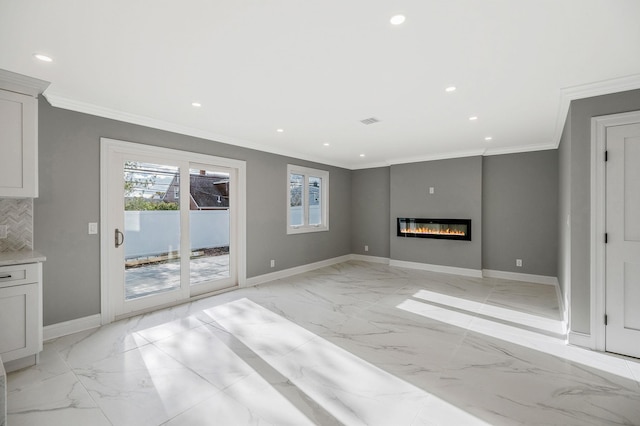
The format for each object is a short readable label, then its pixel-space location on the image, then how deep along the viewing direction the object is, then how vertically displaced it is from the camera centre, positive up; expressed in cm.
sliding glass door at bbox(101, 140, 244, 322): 360 -18
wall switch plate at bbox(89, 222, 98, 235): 340 -18
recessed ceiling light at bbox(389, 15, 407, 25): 184 +123
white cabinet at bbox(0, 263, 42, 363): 241 -83
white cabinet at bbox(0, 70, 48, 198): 260 +71
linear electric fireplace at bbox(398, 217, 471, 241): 602 -35
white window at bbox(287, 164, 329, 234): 618 +29
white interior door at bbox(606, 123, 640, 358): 269 -26
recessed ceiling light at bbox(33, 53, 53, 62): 230 +123
